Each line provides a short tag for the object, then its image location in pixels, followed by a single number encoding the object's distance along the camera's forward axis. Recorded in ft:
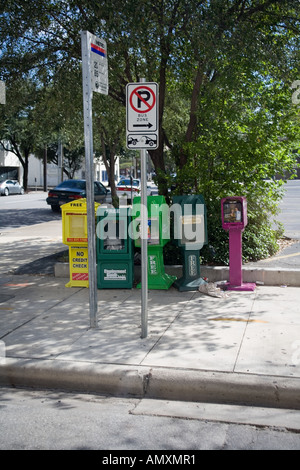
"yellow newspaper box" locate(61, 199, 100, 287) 26.63
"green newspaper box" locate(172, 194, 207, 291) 25.96
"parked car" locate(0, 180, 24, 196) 125.29
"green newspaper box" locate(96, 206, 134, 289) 26.18
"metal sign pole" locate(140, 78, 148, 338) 18.86
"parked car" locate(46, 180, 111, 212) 72.59
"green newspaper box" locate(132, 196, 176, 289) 25.48
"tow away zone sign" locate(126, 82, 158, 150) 18.71
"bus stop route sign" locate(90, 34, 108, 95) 19.86
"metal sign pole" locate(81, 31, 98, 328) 19.43
